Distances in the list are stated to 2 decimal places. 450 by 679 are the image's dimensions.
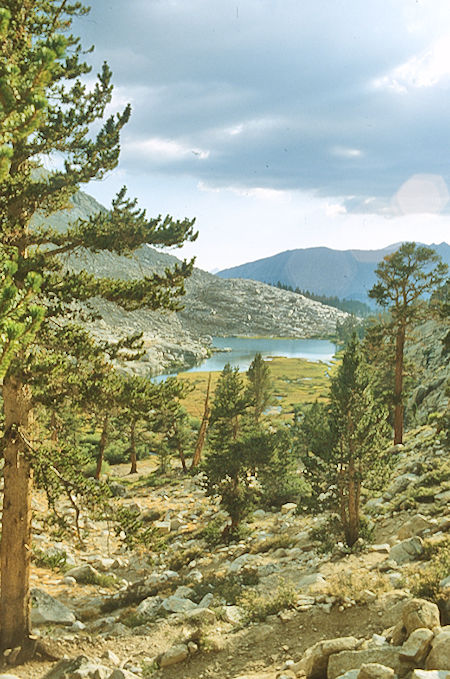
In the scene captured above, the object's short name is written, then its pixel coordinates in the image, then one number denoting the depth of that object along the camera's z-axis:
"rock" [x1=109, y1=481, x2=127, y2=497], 27.69
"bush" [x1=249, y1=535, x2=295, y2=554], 15.33
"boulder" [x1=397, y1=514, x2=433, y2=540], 12.68
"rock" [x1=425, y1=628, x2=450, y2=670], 4.96
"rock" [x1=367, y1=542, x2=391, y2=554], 12.43
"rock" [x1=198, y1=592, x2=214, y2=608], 10.75
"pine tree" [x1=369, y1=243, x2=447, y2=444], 23.06
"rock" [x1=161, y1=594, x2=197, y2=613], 10.66
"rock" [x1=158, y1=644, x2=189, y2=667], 7.77
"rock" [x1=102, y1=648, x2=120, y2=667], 8.09
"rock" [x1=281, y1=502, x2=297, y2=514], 20.92
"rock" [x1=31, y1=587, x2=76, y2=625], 10.07
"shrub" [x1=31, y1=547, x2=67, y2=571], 9.47
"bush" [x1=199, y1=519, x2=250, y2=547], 17.47
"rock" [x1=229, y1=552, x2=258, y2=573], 13.79
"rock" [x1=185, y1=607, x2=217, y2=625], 9.21
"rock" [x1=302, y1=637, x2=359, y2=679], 6.21
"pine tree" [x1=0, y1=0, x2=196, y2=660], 8.21
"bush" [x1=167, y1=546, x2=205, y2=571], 15.63
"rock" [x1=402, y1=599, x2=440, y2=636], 6.04
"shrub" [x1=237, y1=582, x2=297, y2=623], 9.24
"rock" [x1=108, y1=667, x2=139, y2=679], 6.68
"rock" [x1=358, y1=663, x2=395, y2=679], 5.02
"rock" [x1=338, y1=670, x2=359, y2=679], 5.38
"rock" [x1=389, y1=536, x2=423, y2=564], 10.82
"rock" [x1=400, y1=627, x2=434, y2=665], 5.39
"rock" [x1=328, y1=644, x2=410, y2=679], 5.68
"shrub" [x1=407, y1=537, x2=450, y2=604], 7.55
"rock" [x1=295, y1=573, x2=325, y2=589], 10.45
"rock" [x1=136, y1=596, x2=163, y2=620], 10.42
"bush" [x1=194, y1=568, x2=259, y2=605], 11.09
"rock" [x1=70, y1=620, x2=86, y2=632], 9.99
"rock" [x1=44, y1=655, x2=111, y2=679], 7.11
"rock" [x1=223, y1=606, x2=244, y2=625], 9.34
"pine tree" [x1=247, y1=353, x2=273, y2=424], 42.81
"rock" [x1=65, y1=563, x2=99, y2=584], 13.64
